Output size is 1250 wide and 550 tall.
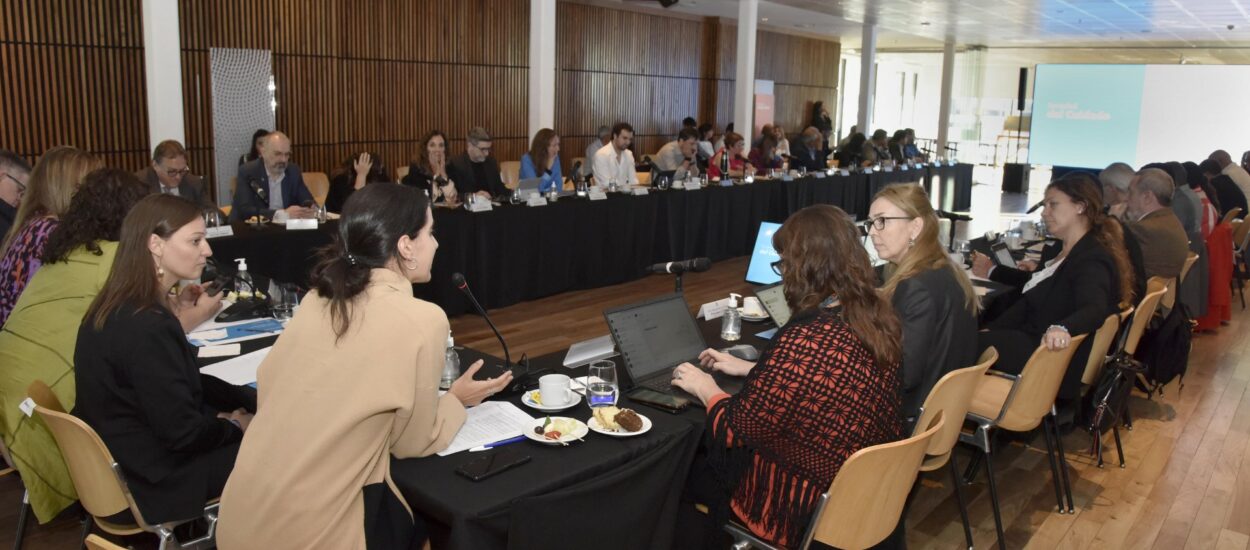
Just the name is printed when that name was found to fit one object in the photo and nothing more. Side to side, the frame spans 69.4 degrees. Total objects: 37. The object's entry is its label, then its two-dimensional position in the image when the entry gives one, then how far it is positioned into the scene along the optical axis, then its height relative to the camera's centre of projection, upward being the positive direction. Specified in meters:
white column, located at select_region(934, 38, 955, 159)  17.27 +0.77
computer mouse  2.78 -0.69
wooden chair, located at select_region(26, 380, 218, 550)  1.97 -0.82
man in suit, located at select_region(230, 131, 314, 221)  5.48 -0.45
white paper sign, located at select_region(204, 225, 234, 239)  4.69 -0.61
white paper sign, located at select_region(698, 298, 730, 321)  3.29 -0.66
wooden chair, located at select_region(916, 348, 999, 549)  2.30 -0.71
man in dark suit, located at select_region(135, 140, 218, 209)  5.29 -0.35
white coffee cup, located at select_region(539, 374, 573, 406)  2.29 -0.68
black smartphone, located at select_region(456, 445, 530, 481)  1.85 -0.71
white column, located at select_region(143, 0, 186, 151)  6.13 +0.30
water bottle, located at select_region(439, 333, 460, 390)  2.49 -0.69
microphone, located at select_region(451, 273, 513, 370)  2.23 -0.40
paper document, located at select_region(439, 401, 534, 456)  2.04 -0.72
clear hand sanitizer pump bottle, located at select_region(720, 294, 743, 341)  3.07 -0.67
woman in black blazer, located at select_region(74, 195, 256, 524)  2.00 -0.60
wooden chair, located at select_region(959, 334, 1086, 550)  2.96 -0.90
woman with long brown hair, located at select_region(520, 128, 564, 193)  7.27 -0.27
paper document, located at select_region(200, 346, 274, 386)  2.50 -0.72
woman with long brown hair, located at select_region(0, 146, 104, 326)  2.94 -0.35
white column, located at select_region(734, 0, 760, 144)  10.89 +0.74
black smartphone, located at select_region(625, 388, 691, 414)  2.32 -0.71
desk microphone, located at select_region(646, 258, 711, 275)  2.79 -0.43
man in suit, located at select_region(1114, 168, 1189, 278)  4.54 -0.44
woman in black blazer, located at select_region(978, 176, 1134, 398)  3.41 -0.57
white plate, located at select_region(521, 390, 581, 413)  2.27 -0.71
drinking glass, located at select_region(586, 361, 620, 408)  2.25 -0.65
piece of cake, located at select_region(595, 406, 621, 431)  2.14 -0.69
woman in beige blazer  1.58 -0.49
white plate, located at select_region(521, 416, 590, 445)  2.04 -0.71
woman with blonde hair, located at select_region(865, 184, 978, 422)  2.52 -0.45
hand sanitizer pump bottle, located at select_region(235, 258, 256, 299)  3.36 -0.64
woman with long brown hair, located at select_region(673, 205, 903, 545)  1.97 -0.57
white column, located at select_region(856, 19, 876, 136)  14.93 +0.96
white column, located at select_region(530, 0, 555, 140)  8.57 +0.55
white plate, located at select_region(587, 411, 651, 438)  2.11 -0.71
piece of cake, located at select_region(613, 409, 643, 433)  2.14 -0.70
